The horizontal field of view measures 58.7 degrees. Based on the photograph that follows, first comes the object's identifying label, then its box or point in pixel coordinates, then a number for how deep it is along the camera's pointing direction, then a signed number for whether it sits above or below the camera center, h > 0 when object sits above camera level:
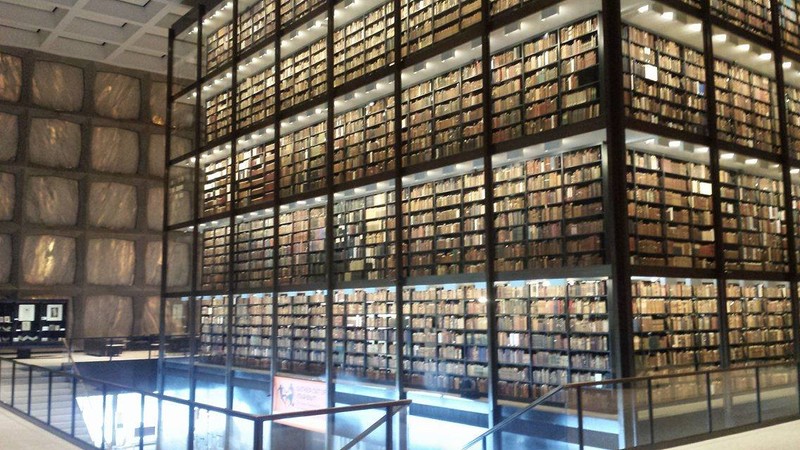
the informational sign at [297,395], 10.80 -1.45
